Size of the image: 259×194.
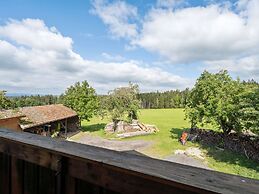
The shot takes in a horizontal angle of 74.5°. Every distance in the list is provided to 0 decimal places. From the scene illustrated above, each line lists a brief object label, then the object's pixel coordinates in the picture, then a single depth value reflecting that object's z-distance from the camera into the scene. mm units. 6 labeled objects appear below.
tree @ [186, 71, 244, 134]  14631
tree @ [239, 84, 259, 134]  11879
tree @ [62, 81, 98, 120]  23060
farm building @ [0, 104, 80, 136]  15216
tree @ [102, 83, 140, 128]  21848
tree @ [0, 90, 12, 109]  14131
